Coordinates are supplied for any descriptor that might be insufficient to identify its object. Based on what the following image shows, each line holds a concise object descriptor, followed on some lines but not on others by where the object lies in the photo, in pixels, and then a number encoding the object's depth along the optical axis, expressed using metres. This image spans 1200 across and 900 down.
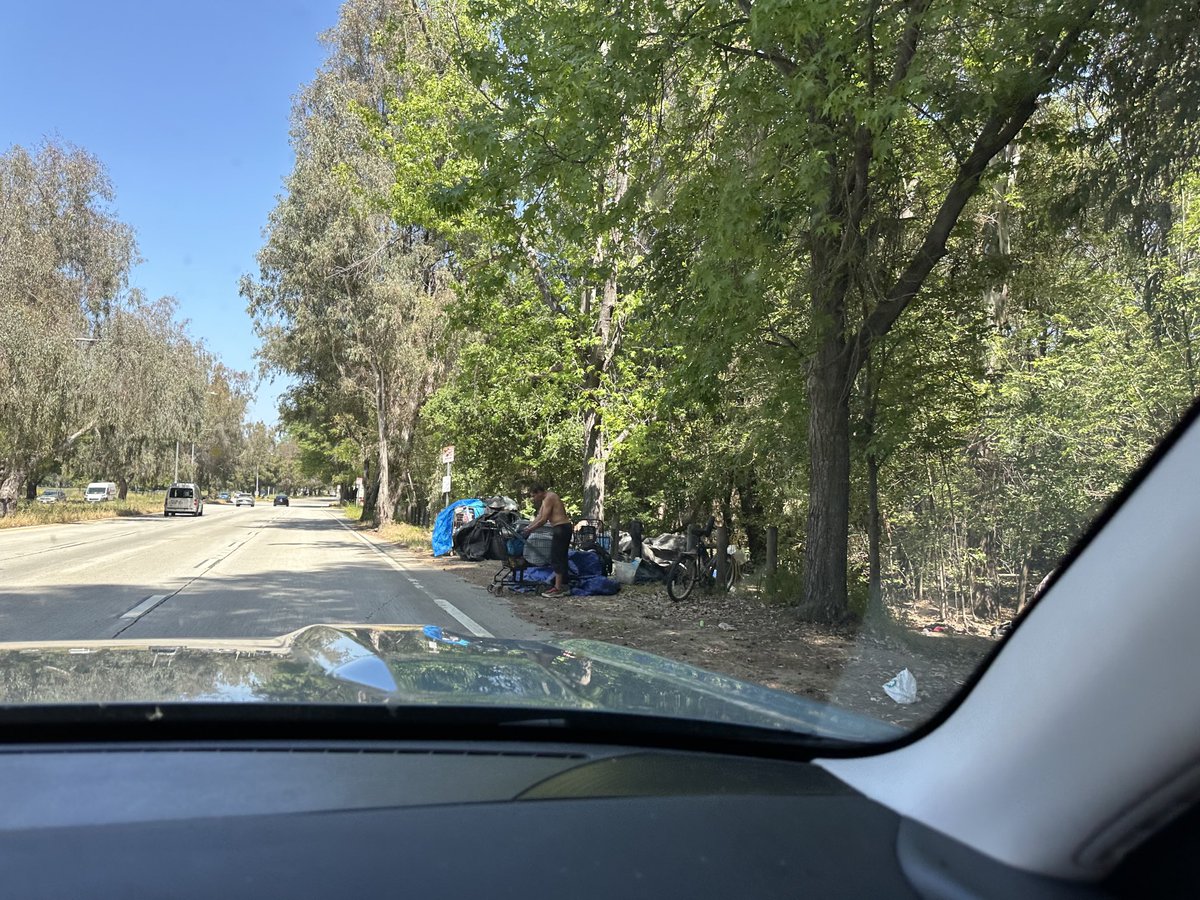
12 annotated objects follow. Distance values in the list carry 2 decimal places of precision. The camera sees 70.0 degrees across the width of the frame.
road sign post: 23.31
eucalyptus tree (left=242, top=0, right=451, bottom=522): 31.30
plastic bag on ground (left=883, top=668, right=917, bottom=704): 5.71
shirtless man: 13.68
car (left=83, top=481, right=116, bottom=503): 53.56
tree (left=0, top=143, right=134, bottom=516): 32.47
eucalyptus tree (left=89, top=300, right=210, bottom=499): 40.19
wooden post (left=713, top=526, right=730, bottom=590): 14.70
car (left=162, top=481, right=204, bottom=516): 49.70
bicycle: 13.56
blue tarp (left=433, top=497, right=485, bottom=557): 22.50
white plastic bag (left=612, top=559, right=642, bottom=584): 15.38
